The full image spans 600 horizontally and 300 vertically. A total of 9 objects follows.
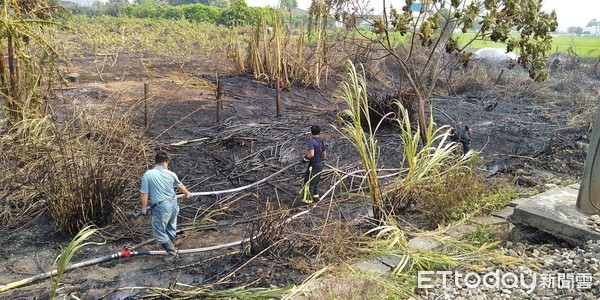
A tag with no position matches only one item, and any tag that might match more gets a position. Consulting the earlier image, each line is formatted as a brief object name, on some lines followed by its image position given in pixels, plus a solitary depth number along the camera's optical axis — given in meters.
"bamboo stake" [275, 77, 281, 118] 8.55
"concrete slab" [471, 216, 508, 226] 4.32
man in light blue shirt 3.88
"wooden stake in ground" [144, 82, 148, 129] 6.52
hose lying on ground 3.44
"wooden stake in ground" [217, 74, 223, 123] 7.64
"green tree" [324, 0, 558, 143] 5.54
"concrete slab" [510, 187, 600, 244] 3.68
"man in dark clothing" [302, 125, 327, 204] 5.35
